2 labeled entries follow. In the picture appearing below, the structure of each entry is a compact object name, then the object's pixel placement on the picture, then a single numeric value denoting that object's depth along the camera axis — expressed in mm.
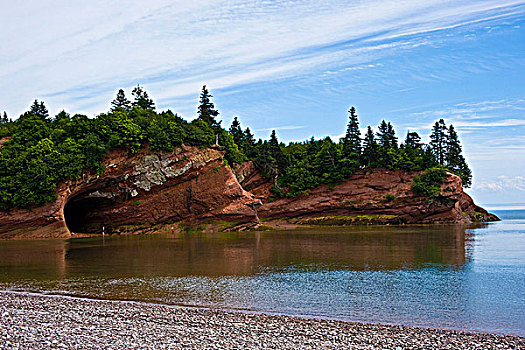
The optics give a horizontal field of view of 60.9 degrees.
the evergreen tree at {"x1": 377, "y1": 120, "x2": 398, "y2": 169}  74062
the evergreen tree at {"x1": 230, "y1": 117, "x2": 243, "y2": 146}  81312
